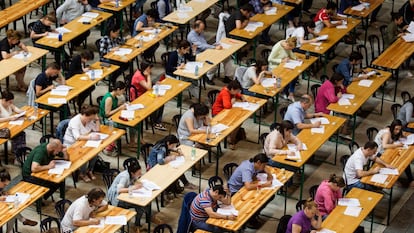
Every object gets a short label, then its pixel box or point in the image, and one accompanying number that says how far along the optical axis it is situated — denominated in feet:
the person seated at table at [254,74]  78.50
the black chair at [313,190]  68.28
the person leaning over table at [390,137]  72.08
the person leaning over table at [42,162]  65.87
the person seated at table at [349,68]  80.18
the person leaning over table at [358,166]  68.49
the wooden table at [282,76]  77.30
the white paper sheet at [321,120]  74.21
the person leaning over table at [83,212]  61.46
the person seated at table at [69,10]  88.17
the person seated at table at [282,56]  82.02
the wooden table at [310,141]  68.74
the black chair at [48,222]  61.10
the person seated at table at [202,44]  84.48
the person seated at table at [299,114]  73.51
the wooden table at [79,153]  65.67
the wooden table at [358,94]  75.66
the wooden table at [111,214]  61.16
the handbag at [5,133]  69.17
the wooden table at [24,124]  70.12
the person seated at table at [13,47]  79.71
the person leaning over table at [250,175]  66.18
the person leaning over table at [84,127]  70.03
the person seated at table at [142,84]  77.41
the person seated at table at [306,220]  61.62
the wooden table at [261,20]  85.80
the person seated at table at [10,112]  71.46
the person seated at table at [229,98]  75.05
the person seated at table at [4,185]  63.00
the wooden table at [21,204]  61.72
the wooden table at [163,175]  63.87
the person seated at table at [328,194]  65.10
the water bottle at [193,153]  68.44
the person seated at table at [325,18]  88.17
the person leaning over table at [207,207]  62.75
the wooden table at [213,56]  79.07
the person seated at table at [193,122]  71.77
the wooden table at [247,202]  62.39
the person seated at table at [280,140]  69.77
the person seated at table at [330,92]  76.54
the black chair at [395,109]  78.59
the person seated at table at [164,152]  67.72
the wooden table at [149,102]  72.41
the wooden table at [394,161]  67.80
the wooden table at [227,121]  71.05
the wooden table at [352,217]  63.10
